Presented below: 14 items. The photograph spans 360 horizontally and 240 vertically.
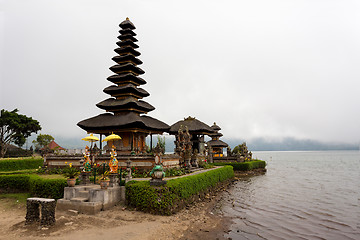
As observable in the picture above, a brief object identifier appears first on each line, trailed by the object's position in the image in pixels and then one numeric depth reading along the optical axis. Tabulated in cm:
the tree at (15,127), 4484
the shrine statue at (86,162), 1555
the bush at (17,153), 4603
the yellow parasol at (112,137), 2042
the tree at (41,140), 6300
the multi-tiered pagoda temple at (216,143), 5200
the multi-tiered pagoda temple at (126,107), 2569
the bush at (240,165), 4147
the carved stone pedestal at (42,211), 1055
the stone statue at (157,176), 1346
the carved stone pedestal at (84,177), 1552
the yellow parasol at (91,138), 1903
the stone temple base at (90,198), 1273
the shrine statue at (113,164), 1405
